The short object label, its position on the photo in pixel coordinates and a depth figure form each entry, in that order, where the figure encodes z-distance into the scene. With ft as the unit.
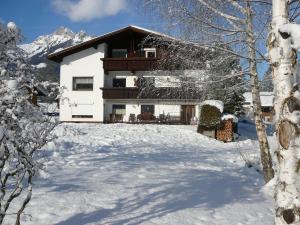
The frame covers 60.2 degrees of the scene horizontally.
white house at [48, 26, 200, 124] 72.28
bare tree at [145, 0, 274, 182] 16.52
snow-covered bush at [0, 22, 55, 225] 9.77
